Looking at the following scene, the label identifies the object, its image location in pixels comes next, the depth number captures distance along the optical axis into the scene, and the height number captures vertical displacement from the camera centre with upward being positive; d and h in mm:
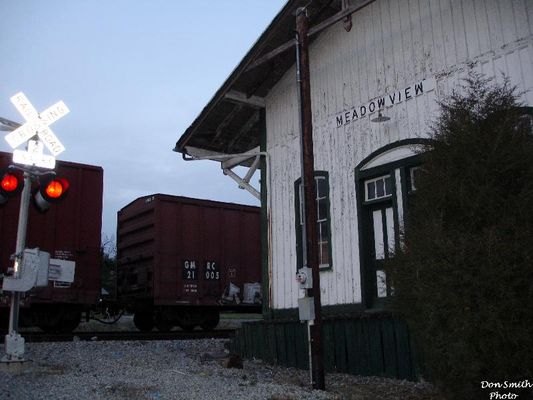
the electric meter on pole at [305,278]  7895 +580
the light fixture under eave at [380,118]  9979 +3427
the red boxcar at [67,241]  13367 +2016
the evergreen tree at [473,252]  5148 +609
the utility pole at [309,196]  7746 +1737
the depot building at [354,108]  9195 +3773
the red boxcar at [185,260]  16203 +1825
